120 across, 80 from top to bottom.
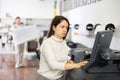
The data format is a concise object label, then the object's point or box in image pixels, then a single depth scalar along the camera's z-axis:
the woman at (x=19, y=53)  6.30
